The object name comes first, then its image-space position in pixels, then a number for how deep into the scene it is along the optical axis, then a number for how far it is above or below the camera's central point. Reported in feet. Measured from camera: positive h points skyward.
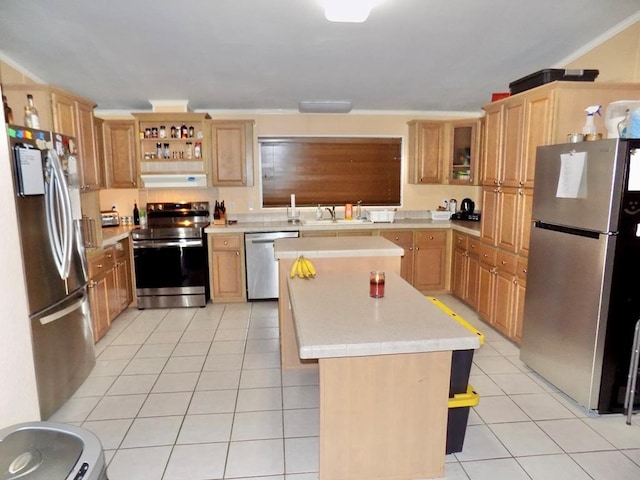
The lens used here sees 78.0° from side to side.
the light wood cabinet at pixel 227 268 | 15.06 -3.18
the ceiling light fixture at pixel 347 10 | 7.74 +3.47
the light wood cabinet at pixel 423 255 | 15.79 -2.82
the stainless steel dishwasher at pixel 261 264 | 15.02 -3.04
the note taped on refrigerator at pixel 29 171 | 7.14 +0.24
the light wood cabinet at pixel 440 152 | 15.87 +1.36
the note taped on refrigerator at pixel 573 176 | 7.83 +0.17
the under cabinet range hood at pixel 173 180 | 15.10 +0.17
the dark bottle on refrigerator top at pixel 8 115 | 7.69 +1.39
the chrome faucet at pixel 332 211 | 16.57 -1.14
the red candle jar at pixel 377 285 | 6.63 -1.69
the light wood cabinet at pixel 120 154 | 15.05 +1.17
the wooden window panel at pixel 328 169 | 16.87 +0.65
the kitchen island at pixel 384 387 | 5.11 -2.81
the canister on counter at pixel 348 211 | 16.81 -1.15
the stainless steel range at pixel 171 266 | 14.32 -2.98
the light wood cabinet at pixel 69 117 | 9.60 +1.76
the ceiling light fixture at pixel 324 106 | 15.52 +3.10
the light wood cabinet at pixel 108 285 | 11.46 -3.19
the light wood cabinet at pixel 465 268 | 13.62 -3.03
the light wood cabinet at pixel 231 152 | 15.43 +1.28
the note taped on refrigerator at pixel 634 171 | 7.09 +0.23
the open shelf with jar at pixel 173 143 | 15.02 +1.57
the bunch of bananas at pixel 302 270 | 7.97 -1.72
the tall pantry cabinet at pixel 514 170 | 9.43 +0.40
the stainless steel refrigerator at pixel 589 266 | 7.27 -1.62
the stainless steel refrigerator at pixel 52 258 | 7.32 -1.49
